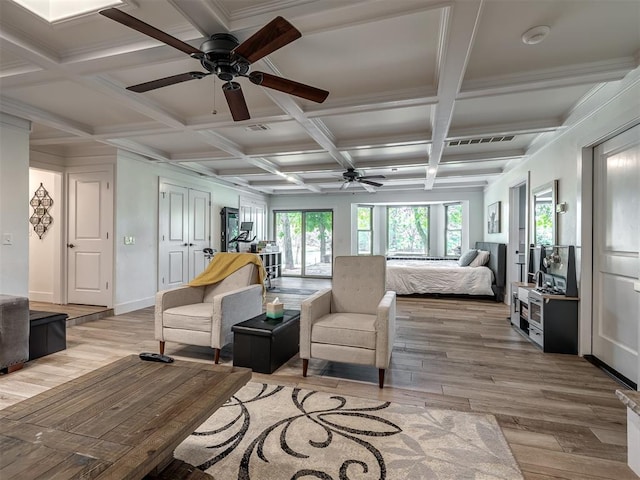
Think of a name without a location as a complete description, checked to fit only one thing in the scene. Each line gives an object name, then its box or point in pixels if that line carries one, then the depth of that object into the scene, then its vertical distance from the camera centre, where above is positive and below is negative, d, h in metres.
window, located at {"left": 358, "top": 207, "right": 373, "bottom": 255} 9.48 +0.41
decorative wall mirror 3.91 +0.38
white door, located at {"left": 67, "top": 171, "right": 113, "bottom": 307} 4.91 +0.01
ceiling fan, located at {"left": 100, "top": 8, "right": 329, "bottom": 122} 1.61 +1.06
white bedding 6.20 -0.75
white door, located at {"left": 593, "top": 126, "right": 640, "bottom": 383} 2.62 -0.08
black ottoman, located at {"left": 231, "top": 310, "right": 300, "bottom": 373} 2.82 -0.93
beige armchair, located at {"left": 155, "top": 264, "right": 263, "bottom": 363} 3.03 -0.73
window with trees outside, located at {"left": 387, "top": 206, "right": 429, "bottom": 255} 9.52 +0.33
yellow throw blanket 3.73 -0.31
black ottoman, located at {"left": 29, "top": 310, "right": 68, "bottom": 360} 3.14 -0.95
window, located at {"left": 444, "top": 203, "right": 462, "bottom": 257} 8.91 +0.35
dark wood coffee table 0.99 -0.69
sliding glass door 9.33 -0.01
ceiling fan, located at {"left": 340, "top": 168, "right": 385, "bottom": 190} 5.60 +1.13
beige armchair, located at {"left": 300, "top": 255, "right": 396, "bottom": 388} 2.56 -0.69
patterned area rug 1.65 -1.17
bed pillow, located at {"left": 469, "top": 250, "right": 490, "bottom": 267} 6.49 -0.37
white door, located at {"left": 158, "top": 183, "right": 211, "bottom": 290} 5.78 +0.13
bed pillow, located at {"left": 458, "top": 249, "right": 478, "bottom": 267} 6.72 -0.35
